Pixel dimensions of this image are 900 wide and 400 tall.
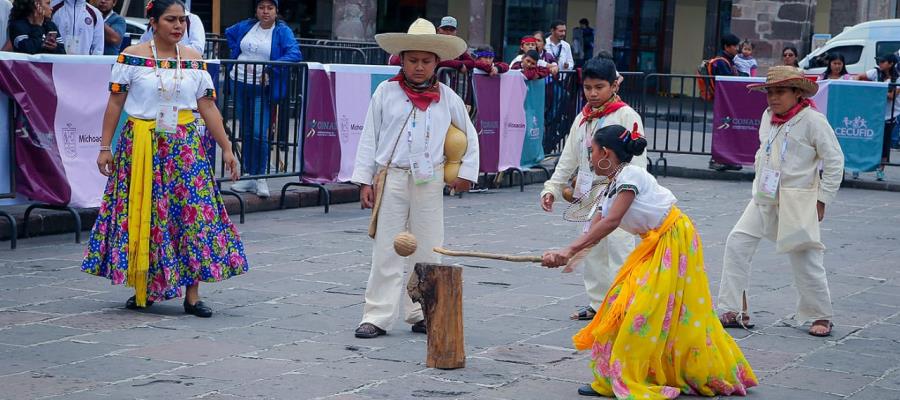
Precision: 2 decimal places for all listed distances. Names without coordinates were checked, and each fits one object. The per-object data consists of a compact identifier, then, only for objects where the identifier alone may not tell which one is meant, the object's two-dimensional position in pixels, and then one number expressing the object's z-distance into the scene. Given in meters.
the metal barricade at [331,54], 16.34
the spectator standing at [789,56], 19.67
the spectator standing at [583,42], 30.75
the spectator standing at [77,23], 10.95
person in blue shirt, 11.64
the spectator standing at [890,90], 15.80
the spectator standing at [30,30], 9.95
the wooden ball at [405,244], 6.19
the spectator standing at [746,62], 19.33
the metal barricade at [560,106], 15.37
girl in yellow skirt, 5.60
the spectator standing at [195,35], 11.28
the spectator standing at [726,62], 16.27
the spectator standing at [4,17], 10.35
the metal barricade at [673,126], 16.83
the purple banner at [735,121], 15.69
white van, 22.28
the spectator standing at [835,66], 17.25
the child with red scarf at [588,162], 7.39
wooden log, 6.01
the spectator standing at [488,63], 13.35
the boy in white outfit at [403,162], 6.79
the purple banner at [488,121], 13.51
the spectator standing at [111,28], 11.85
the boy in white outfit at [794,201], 7.29
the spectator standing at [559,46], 18.42
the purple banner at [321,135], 12.05
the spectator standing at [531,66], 14.37
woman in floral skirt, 7.07
